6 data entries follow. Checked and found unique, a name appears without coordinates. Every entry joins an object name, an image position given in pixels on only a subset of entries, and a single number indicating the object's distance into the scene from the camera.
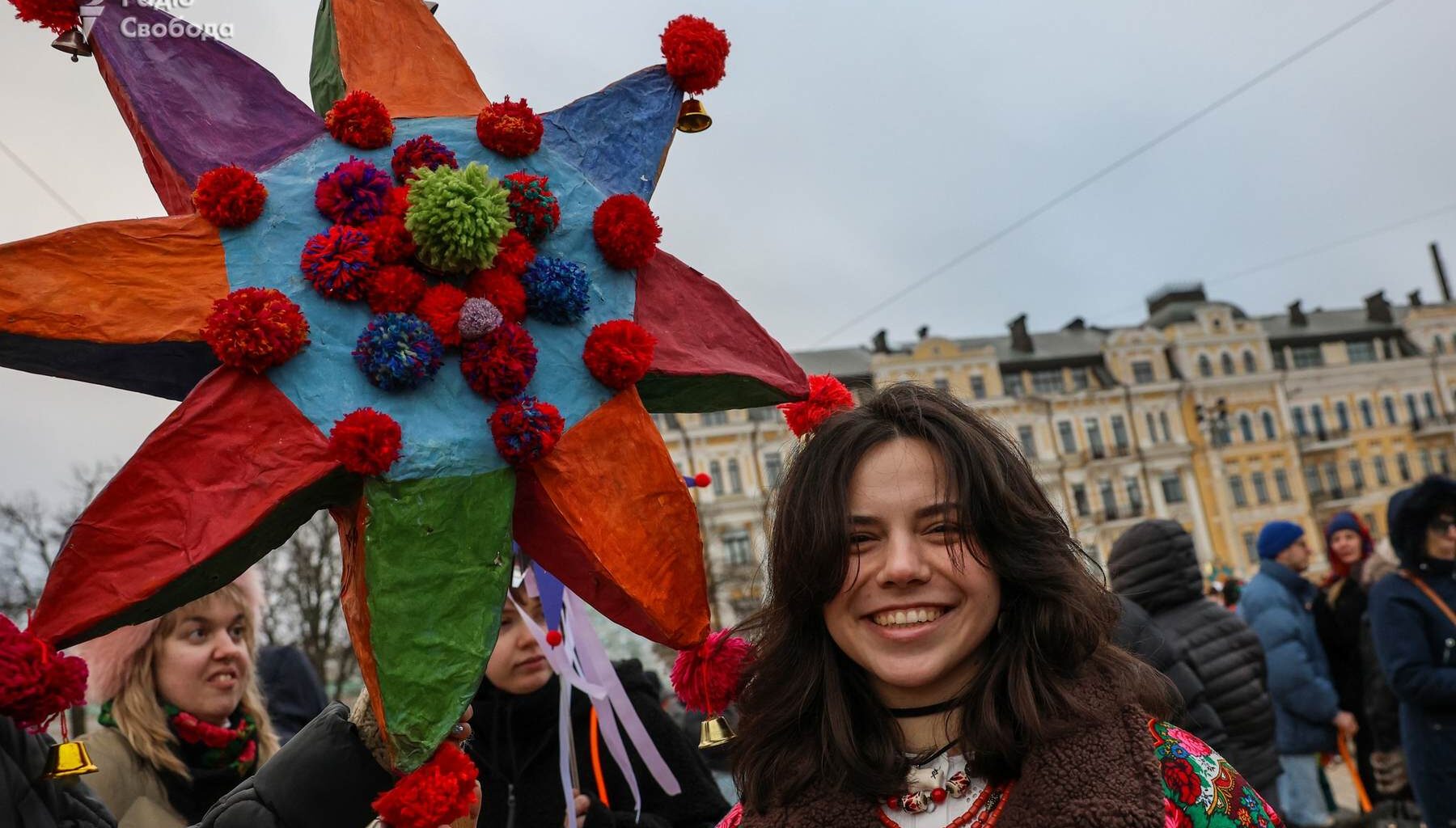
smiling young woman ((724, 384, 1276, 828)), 1.52
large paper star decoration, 1.43
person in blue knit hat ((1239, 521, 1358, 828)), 4.91
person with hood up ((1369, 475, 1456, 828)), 3.96
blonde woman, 2.36
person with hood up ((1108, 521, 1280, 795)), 3.71
